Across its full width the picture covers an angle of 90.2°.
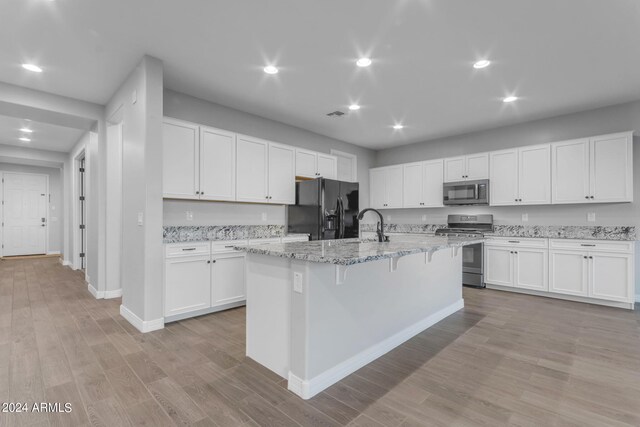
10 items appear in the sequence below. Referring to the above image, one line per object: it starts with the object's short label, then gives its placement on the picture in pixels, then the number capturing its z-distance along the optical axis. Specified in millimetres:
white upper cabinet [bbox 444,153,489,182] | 5277
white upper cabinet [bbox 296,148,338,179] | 4918
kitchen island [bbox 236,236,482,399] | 1995
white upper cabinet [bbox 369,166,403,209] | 6391
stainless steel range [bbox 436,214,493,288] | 5059
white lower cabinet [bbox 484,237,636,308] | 3943
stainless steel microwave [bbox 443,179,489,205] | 5188
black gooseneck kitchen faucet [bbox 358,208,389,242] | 2942
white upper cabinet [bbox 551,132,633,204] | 4059
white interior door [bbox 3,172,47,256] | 8141
